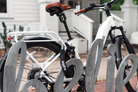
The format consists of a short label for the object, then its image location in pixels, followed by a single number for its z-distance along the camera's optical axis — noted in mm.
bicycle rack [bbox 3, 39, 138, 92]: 1213
